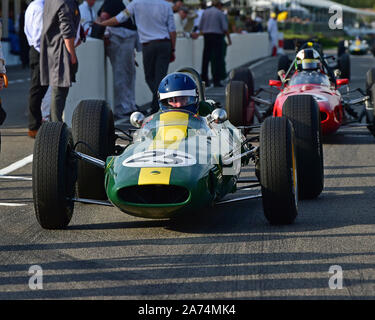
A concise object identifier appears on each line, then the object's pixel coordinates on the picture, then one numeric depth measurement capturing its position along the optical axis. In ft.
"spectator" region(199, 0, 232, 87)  72.49
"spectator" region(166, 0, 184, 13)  65.01
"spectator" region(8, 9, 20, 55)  108.47
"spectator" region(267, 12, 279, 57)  136.67
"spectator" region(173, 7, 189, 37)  81.56
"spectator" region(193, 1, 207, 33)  94.58
